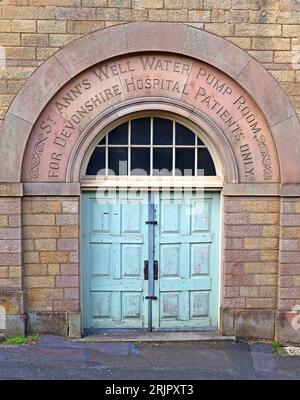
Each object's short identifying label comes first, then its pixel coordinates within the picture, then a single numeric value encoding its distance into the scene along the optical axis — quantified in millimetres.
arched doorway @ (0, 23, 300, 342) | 6746
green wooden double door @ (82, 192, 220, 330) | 7230
